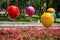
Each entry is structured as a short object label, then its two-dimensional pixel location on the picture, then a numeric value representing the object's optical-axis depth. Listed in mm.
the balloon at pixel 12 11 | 16359
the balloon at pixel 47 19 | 11388
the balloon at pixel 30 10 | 24872
